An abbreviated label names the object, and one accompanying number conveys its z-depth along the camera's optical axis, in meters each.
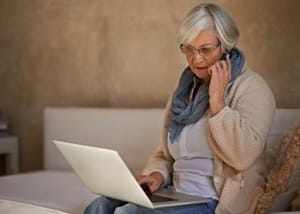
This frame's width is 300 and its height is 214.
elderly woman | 2.69
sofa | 3.31
